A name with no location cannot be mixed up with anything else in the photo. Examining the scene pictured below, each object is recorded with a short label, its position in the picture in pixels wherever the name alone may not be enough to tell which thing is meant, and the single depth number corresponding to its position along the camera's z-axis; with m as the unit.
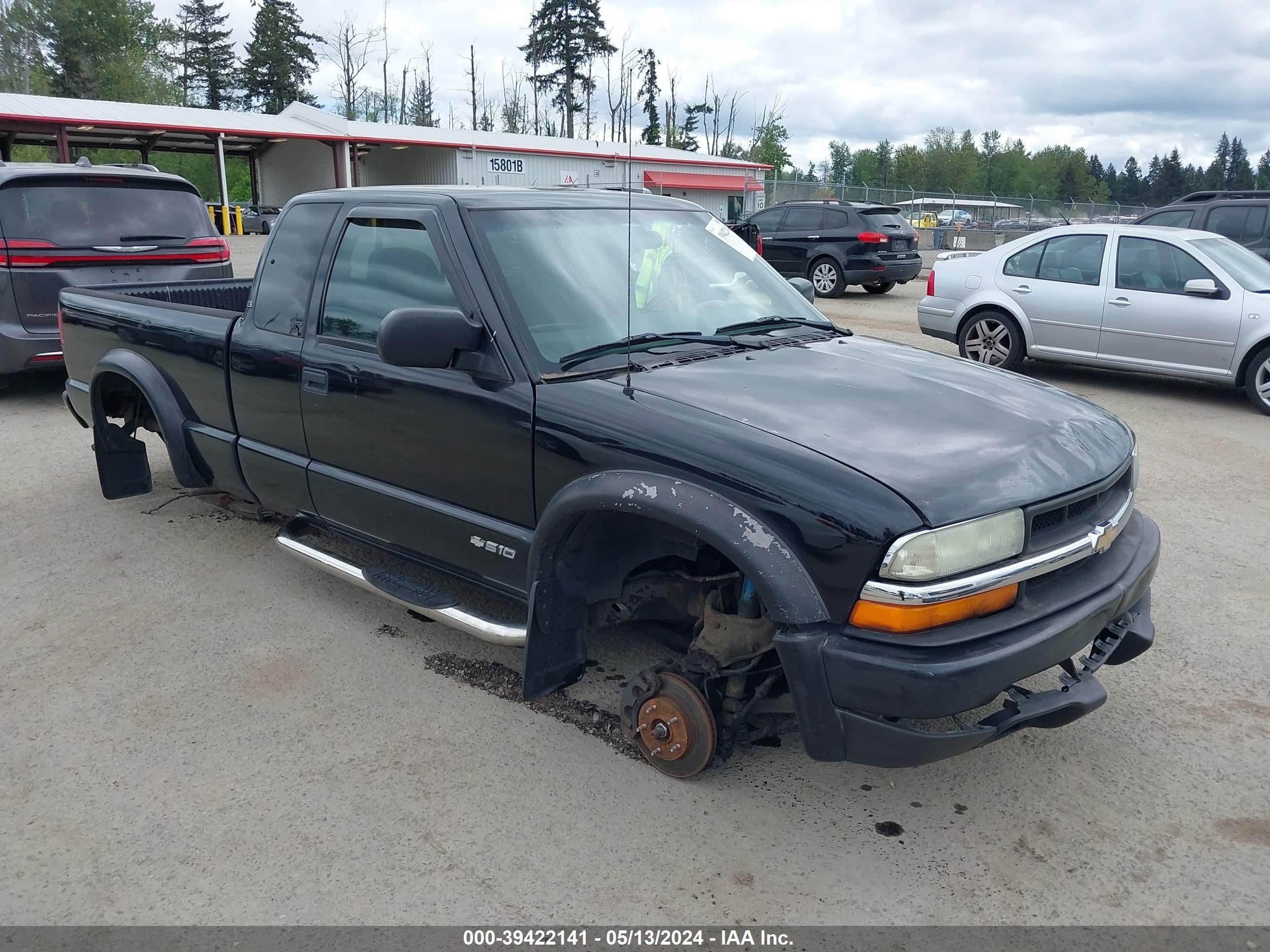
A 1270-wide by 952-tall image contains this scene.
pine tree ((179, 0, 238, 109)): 75.44
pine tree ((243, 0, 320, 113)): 71.62
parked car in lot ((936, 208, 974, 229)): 36.72
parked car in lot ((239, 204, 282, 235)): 33.81
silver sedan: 8.62
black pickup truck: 2.57
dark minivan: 7.76
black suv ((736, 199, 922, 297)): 16.47
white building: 33.28
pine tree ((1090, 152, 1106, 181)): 124.69
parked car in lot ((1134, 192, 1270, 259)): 12.02
